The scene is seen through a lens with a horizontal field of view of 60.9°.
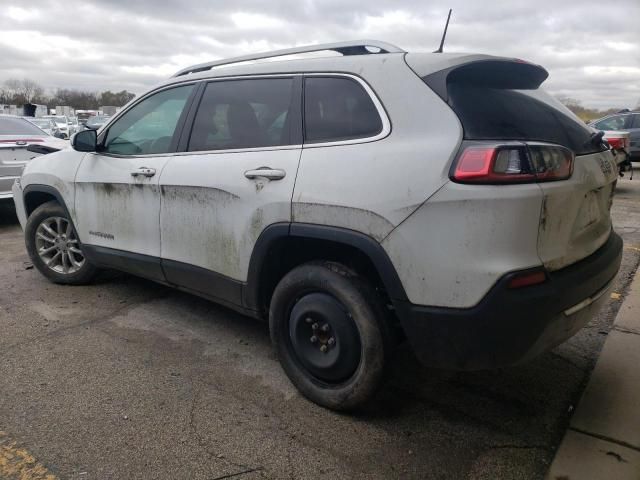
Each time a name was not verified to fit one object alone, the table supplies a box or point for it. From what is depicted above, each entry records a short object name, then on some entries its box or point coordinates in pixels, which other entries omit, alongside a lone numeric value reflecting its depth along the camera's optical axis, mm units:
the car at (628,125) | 13055
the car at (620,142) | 9422
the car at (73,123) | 32862
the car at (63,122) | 30644
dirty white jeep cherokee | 2242
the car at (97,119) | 26081
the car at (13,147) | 7461
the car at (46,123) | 25700
